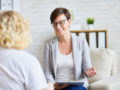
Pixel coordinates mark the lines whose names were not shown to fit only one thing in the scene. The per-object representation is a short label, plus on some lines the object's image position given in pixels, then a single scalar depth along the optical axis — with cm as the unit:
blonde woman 122
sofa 261
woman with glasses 222
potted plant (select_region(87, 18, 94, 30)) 370
